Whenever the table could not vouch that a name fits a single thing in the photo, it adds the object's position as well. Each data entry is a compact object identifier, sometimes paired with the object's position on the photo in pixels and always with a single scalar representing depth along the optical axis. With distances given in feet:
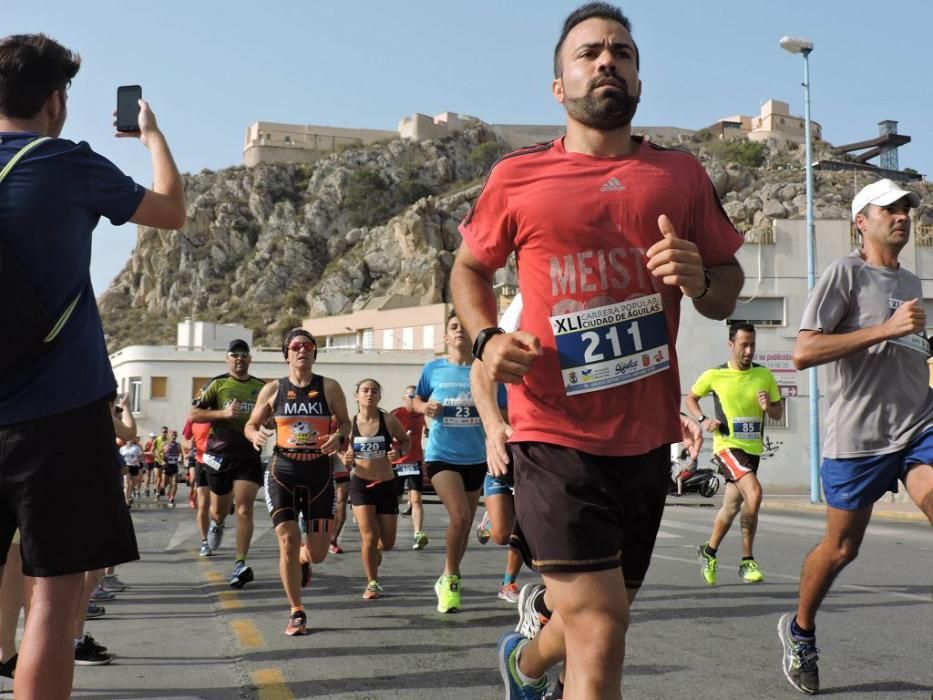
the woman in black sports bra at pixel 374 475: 28.48
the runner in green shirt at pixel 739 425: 30.12
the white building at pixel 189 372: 196.34
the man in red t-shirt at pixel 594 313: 10.13
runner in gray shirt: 15.97
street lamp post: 93.20
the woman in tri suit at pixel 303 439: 25.30
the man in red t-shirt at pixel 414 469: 43.34
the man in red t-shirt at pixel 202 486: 40.78
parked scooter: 96.22
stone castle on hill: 469.16
